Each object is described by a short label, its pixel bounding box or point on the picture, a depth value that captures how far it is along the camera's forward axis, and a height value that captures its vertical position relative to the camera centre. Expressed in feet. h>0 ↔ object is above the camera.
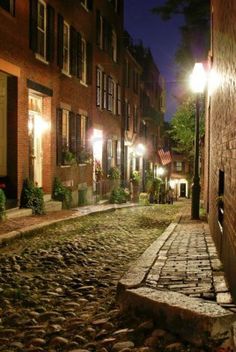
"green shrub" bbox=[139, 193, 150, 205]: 74.08 -4.11
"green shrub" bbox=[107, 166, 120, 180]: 80.02 -0.36
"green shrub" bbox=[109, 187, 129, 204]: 72.74 -3.61
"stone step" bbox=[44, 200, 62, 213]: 47.96 -3.37
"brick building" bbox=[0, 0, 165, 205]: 44.04 +8.96
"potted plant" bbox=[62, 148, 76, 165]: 58.29 +1.71
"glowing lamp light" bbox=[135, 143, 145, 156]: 111.65 +5.15
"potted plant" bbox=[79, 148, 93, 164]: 64.75 +2.03
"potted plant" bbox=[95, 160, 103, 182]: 73.31 +0.10
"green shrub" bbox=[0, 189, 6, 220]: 36.52 -2.49
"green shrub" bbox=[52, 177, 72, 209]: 53.83 -2.33
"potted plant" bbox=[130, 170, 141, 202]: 88.39 -2.17
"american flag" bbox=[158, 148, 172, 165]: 127.44 +3.99
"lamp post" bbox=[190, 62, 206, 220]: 44.14 +3.51
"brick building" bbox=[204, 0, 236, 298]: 16.81 +1.43
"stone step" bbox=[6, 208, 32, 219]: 39.70 -3.38
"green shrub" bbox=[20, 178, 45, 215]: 44.12 -2.38
